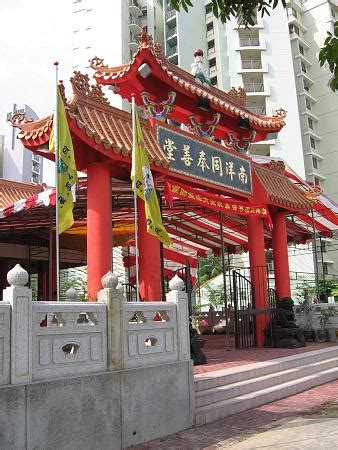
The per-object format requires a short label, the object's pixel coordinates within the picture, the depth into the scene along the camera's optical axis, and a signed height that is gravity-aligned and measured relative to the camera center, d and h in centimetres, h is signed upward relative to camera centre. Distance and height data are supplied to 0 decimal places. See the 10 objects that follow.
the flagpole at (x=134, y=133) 736 +278
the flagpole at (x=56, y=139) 601 +229
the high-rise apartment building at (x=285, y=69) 3978 +2100
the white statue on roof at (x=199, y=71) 1092 +552
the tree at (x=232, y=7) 402 +255
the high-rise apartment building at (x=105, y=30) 3991 +2412
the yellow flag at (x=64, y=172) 609 +189
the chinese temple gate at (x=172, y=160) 817 +299
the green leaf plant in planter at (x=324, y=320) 1314 -45
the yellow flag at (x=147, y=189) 725 +187
